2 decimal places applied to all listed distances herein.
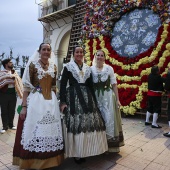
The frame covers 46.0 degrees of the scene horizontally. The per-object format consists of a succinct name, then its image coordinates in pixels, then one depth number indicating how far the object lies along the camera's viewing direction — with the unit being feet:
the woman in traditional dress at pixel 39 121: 7.88
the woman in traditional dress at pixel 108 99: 10.03
